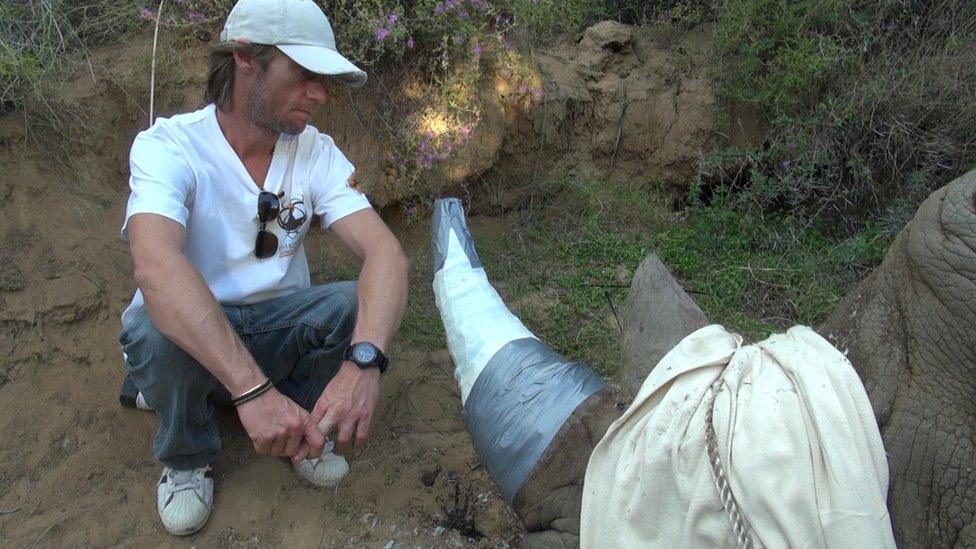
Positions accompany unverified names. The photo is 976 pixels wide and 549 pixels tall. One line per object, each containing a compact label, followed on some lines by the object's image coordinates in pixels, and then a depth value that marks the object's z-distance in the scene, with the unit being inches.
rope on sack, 69.6
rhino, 69.1
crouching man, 93.3
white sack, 67.2
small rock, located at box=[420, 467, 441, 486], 122.3
